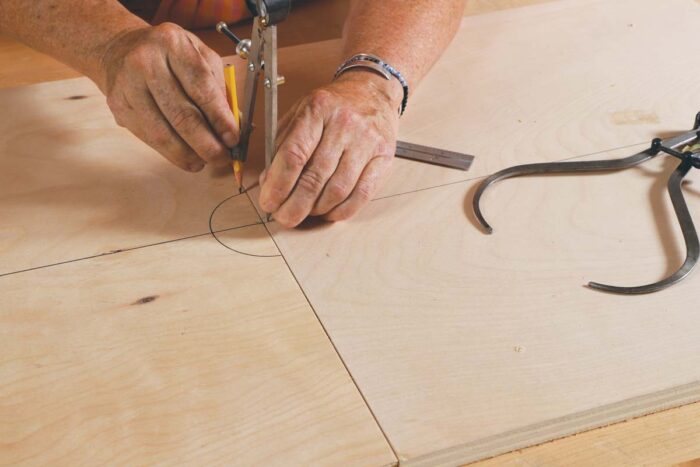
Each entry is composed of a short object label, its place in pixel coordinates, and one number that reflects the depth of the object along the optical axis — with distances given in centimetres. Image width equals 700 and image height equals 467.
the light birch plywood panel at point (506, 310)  105
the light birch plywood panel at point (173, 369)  103
